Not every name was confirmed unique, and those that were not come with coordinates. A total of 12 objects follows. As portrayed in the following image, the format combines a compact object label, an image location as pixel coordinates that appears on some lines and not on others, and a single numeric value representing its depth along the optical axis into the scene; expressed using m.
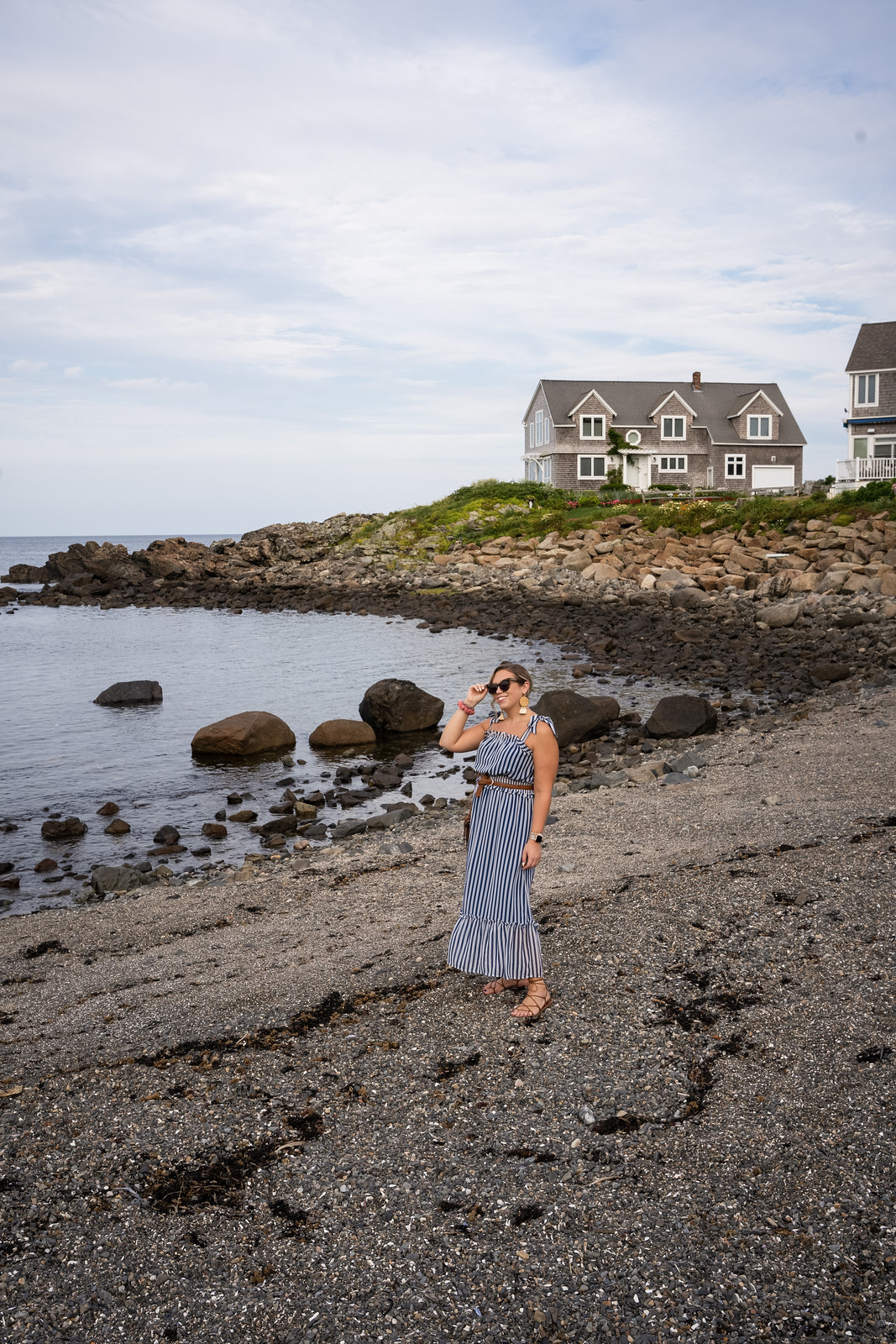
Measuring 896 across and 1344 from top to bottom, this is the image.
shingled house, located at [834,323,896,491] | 50.84
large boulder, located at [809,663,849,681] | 21.02
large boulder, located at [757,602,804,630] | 28.92
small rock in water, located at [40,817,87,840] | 13.72
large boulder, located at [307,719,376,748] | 18.83
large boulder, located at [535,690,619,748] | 17.53
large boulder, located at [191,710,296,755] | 18.08
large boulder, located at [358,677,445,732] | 19.33
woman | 5.97
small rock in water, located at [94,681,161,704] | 24.70
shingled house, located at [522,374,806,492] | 64.94
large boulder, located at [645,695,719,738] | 16.95
